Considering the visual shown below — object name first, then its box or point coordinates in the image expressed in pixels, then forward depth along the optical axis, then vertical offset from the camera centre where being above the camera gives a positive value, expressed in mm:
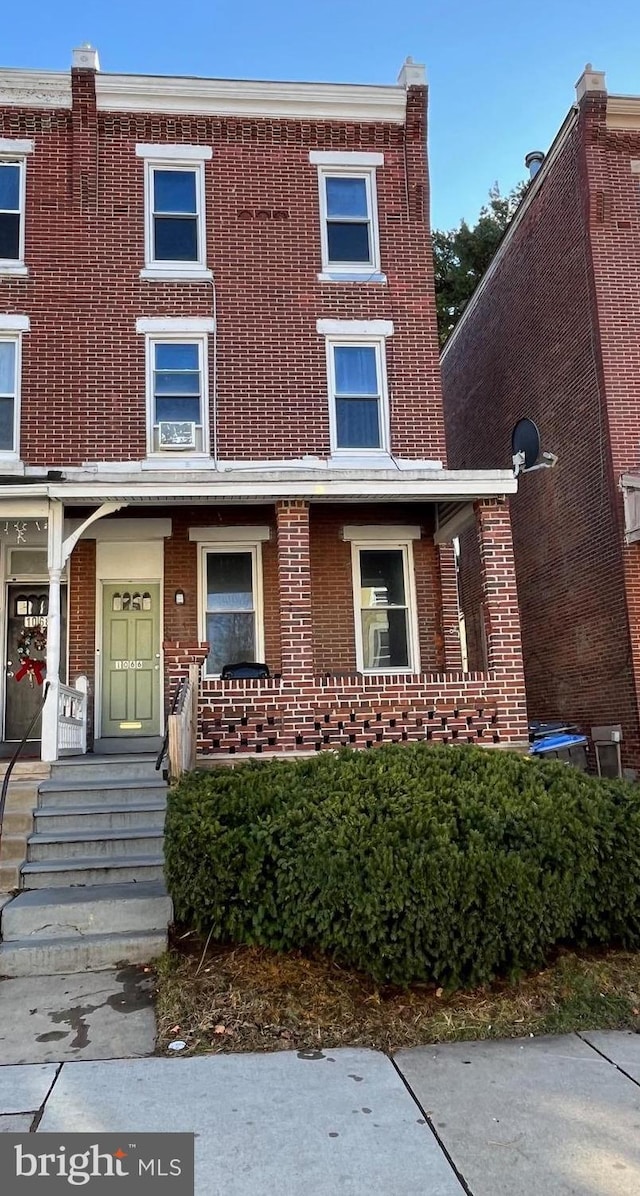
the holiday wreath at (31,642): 11109 +871
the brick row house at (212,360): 11031 +4706
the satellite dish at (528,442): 14156 +4377
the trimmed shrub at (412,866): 4906 -1043
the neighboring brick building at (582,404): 11562 +4287
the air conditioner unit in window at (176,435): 11148 +3574
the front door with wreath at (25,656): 10953 +690
